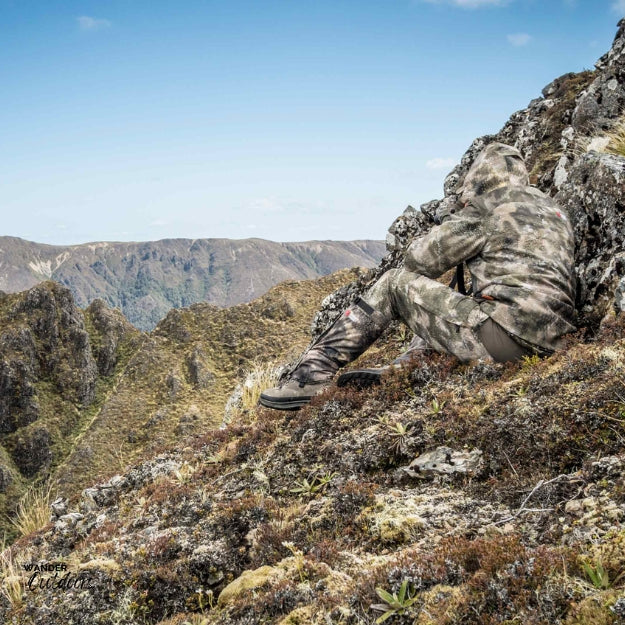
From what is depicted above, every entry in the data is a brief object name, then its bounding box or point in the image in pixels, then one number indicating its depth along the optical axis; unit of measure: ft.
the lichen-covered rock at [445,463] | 15.60
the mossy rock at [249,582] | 12.49
